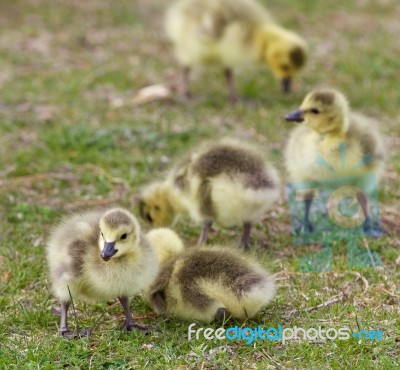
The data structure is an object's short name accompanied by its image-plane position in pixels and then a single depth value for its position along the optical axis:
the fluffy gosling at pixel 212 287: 6.46
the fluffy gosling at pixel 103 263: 6.34
